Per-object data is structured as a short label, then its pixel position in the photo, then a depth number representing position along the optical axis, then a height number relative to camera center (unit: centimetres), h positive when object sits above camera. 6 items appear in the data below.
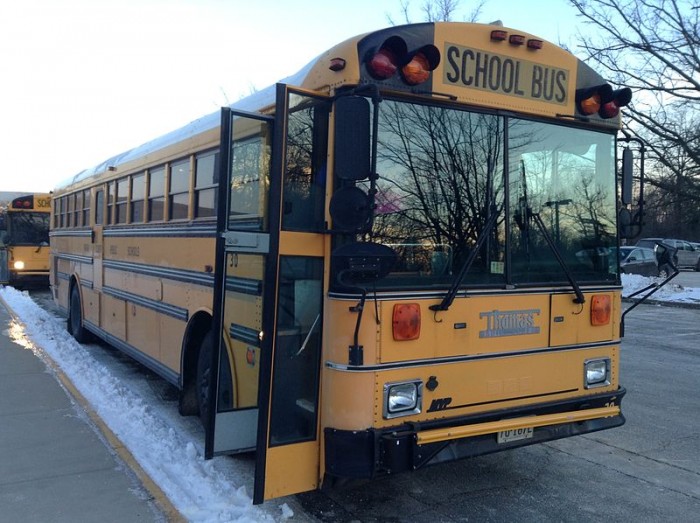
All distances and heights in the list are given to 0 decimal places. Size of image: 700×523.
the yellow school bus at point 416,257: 348 -8
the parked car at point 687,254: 3269 -7
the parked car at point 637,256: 2260 -21
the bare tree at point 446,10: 1759 +645
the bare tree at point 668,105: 1559 +369
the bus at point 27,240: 1881 -28
